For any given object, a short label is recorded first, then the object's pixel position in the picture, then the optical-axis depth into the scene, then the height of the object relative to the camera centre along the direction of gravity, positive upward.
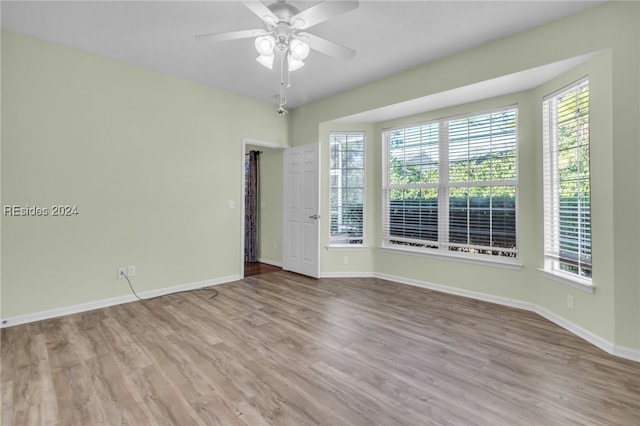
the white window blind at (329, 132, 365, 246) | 5.02 +0.43
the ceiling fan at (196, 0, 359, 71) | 2.16 +1.38
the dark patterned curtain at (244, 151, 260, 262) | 6.34 -0.02
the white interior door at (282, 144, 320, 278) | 4.90 +0.04
